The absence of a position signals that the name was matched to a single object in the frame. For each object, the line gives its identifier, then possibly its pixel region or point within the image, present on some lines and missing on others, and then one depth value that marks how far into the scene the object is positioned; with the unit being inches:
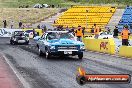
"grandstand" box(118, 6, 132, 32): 2534.0
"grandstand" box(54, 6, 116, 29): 2691.9
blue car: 858.8
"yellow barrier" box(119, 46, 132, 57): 944.5
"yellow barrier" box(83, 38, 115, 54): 1093.9
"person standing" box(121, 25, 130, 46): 1122.2
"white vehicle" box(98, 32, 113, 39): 1599.2
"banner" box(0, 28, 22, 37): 2348.7
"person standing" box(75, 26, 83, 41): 1316.6
